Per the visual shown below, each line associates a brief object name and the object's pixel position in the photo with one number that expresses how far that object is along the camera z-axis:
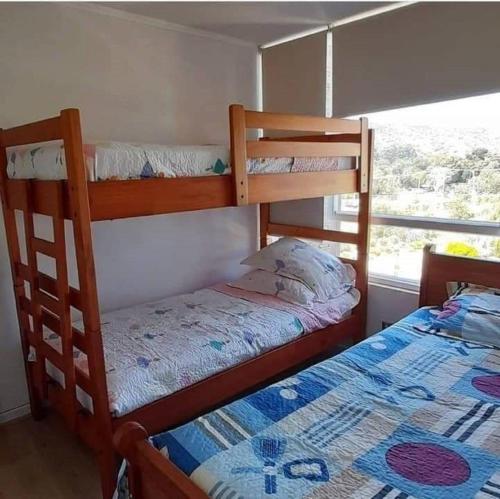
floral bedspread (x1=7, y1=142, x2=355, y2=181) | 1.62
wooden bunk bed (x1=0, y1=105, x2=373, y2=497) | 1.61
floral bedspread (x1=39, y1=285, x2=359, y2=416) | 1.79
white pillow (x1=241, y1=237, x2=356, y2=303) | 2.68
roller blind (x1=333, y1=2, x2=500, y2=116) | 2.23
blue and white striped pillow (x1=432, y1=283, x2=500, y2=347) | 1.93
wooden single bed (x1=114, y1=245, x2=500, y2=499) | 1.09
